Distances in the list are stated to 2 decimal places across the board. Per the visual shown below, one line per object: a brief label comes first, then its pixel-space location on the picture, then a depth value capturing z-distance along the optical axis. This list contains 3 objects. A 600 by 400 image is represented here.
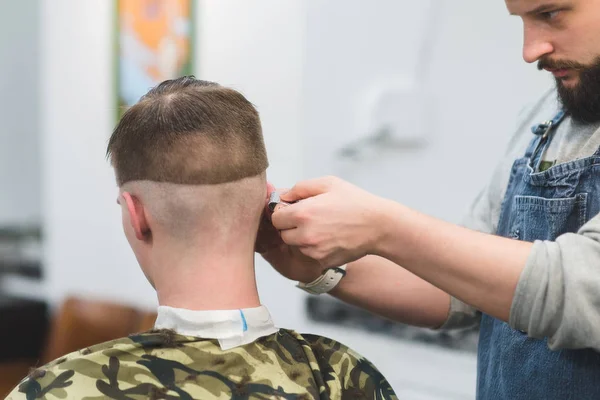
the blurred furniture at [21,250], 4.52
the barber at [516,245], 1.19
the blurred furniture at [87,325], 3.09
